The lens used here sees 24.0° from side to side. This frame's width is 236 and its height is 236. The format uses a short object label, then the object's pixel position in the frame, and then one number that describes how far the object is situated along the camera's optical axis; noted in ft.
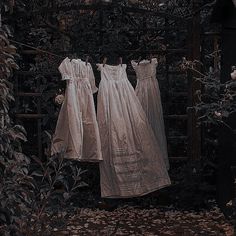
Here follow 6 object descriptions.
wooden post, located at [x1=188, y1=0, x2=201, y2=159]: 17.19
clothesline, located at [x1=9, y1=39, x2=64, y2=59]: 16.43
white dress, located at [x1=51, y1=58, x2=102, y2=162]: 16.01
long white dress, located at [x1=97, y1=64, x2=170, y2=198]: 16.37
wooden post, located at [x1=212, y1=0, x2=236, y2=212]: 15.61
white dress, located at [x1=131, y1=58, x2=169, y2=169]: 16.85
